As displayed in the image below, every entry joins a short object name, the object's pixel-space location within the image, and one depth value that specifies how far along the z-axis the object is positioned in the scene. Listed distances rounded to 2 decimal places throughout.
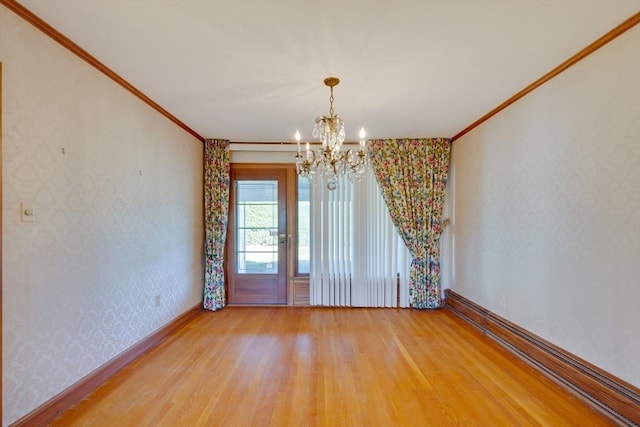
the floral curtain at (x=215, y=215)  4.31
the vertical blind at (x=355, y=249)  4.46
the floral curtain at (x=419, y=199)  4.34
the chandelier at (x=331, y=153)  2.38
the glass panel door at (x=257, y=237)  4.58
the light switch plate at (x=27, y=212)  1.76
